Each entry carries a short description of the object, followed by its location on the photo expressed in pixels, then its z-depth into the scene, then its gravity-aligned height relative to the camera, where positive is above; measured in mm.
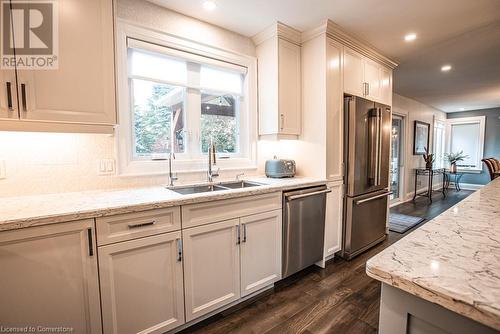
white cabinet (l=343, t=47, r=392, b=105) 2637 +940
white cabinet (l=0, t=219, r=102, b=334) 1078 -596
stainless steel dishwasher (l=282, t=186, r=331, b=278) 2098 -702
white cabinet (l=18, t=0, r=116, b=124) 1316 +479
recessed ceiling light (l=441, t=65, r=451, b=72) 3516 +1303
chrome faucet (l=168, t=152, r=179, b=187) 2053 -178
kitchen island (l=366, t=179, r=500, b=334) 518 -315
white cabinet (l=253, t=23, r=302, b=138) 2426 +785
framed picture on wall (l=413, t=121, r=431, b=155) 5677 +396
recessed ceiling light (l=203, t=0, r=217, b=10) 1942 +1272
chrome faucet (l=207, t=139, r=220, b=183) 2196 -69
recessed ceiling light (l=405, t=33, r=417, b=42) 2547 +1286
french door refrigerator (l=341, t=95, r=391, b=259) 2561 -162
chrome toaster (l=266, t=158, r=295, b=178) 2451 -147
